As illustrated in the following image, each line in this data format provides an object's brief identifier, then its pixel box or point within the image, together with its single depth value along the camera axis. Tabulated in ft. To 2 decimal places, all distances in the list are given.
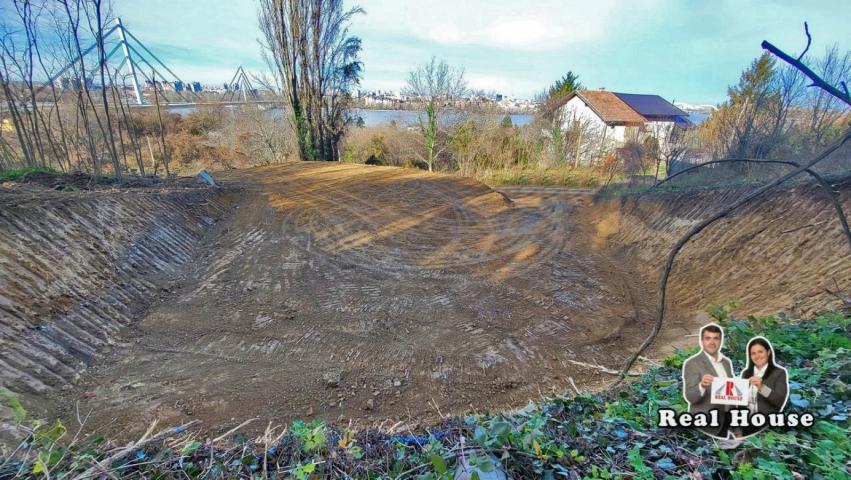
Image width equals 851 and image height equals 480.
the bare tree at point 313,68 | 47.65
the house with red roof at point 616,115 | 53.62
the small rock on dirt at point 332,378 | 11.91
